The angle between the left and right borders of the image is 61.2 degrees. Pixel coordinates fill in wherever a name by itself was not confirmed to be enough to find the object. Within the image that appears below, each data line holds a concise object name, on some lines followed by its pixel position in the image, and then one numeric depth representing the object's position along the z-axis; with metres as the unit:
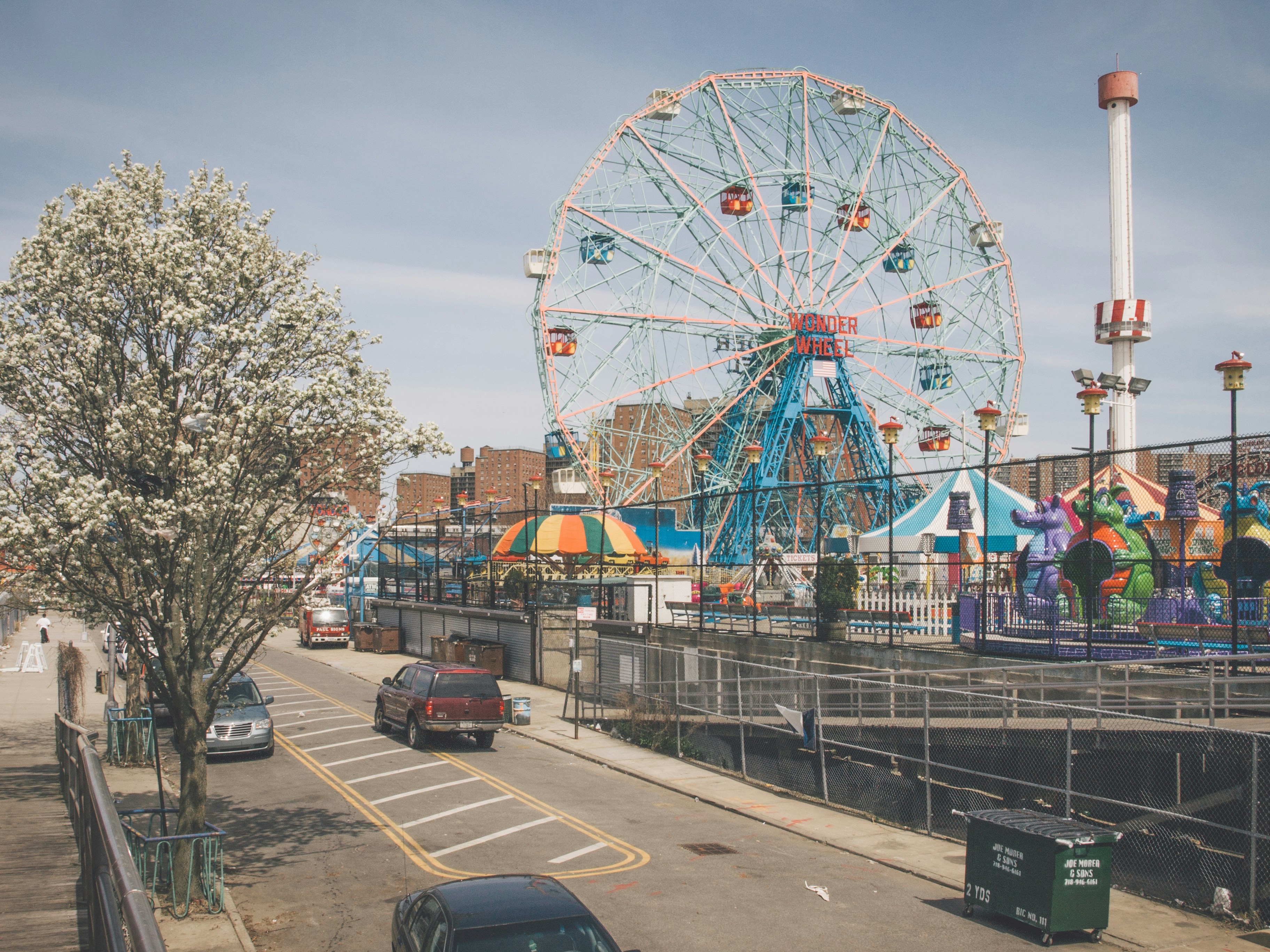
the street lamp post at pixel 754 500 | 26.05
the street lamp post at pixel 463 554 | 37.94
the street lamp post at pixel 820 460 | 24.00
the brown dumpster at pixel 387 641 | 44.28
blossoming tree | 10.87
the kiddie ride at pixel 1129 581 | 17.88
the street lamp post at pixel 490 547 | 35.16
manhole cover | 14.01
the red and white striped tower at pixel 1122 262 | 54.41
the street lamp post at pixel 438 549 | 33.19
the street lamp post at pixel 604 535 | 32.38
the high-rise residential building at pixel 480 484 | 180.62
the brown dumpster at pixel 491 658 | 34.16
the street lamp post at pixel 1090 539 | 17.73
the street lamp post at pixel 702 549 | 27.75
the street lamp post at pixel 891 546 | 21.20
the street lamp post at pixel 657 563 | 29.83
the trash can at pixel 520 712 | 25.31
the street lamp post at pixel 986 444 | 19.86
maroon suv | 21.08
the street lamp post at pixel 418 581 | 42.94
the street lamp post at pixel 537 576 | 31.67
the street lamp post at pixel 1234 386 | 15.58
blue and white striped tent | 30.80
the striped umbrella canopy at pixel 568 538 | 34.88
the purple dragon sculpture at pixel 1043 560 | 21.45
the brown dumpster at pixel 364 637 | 45.22
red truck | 47.47
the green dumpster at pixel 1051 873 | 10.43
